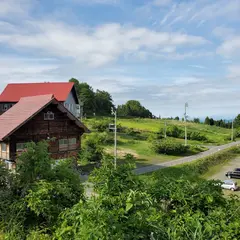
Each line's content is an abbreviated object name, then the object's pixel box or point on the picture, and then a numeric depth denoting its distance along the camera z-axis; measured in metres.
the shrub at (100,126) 52.30
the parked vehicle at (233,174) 31.25
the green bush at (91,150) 29.59
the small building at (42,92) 40.31
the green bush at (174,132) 62.91
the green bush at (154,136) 50.31
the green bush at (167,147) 42.38
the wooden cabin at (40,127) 22.11
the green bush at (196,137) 62.86
